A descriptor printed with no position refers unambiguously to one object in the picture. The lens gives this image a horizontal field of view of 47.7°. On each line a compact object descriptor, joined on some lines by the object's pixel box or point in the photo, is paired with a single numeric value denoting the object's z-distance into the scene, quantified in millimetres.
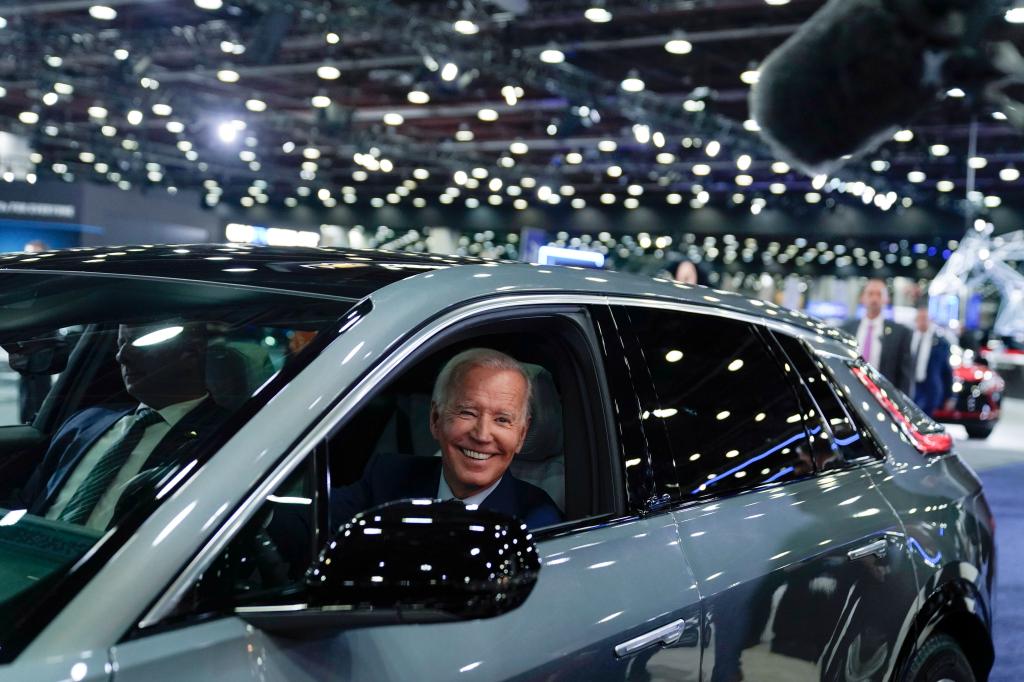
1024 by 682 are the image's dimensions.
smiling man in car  2090
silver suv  1320
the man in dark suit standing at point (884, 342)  9773
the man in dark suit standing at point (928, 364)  12023
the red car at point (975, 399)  13852
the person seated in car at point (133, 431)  1611
